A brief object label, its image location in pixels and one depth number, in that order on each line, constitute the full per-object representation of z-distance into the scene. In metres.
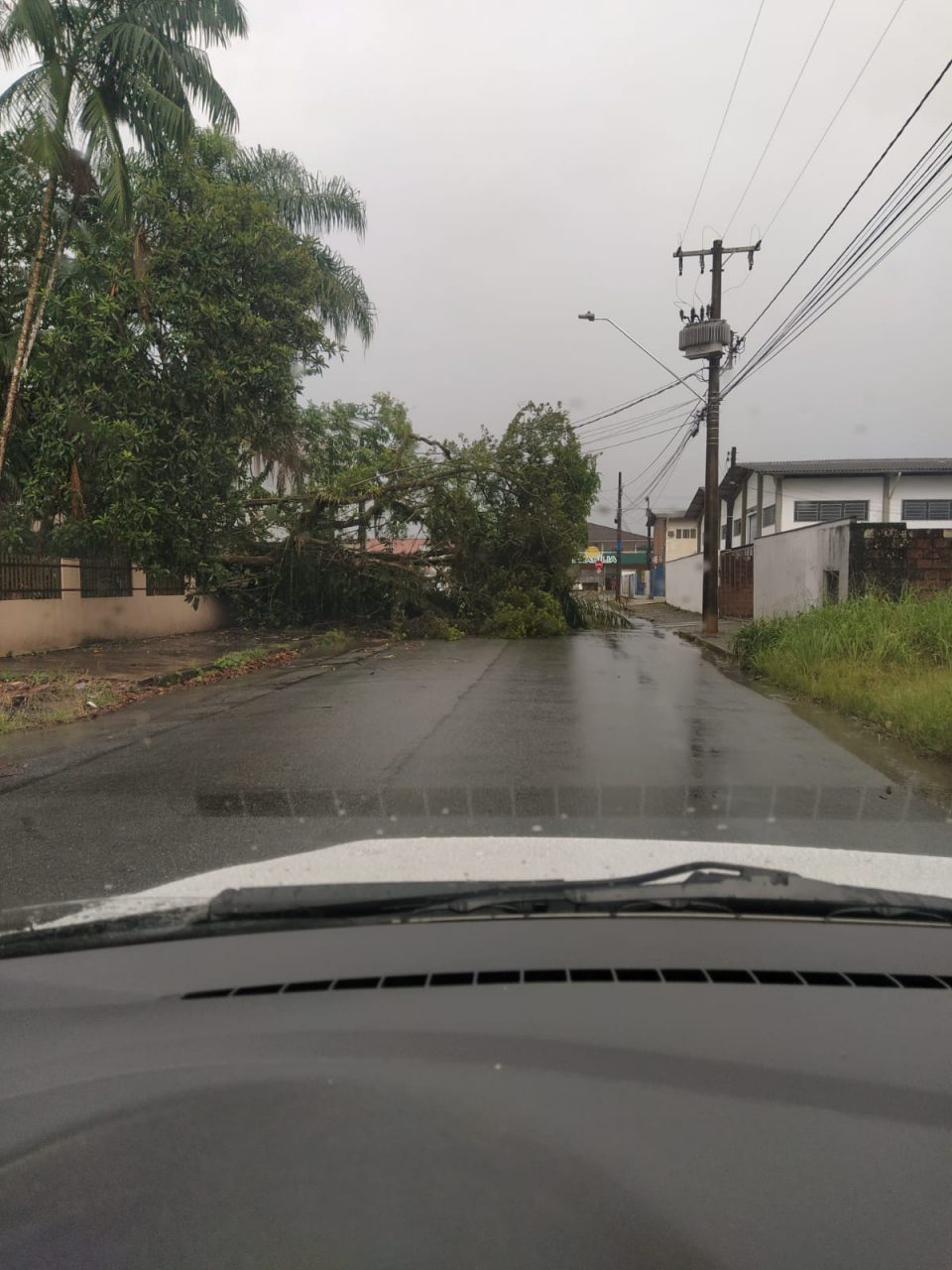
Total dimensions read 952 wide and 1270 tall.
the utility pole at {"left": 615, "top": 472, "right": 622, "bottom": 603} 56.75
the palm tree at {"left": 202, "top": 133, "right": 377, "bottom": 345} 24.47
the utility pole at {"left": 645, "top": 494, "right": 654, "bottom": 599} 66.09
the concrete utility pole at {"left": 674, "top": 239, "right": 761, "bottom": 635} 23.53
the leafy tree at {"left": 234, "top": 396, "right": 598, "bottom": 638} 22.98
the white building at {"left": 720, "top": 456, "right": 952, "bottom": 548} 34.50
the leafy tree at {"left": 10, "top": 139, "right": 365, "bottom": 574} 17.36
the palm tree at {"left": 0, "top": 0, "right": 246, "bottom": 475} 15.52
